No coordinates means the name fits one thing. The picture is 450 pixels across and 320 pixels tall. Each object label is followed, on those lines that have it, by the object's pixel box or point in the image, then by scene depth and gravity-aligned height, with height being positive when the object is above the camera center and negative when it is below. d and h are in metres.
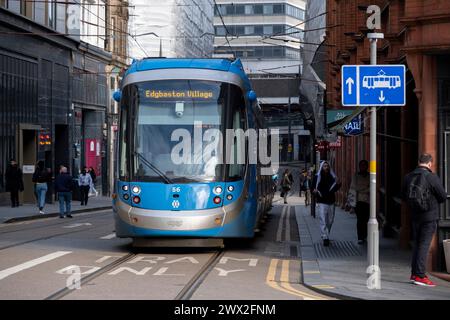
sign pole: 12.16 -0.82
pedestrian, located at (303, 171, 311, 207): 41.82 -1.08
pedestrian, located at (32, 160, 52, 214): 30.23 -0.64
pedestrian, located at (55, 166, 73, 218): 28.72 -0.70
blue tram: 16.58 +0.19
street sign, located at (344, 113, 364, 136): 21.17 +0.89
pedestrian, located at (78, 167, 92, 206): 40.57 -0.91
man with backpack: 12.54 -0.57
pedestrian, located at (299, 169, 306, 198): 47.11 -0.77
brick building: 14.05 +1.13
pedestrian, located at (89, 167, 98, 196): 48.92 -0.87
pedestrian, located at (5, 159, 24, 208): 34.66 -0.66
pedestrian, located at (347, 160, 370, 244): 19.25 -0.70
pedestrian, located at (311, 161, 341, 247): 19.03 -0.65
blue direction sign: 12.47 +1.08
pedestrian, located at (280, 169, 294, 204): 46.72 -0.92
